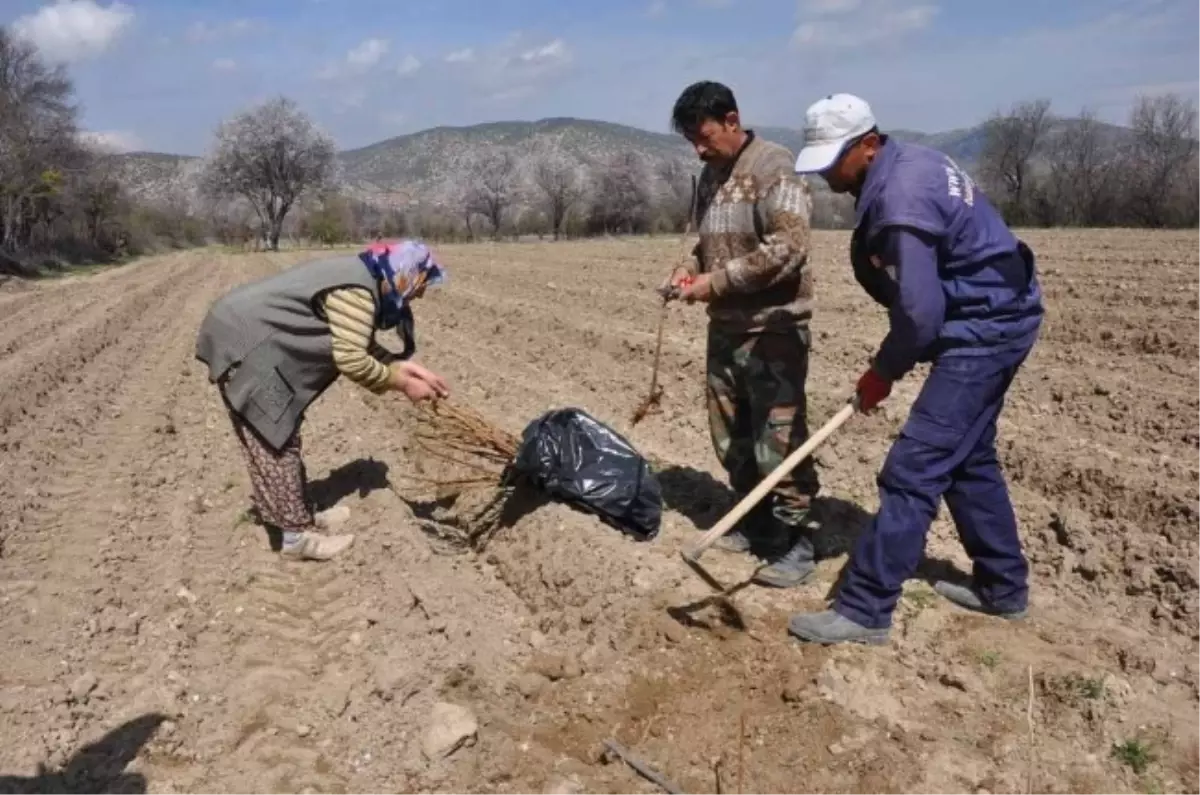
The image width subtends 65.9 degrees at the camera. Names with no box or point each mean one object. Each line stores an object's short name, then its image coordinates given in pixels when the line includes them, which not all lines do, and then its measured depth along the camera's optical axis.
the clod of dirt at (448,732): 3.02
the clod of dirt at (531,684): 3.40
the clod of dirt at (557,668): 3.49
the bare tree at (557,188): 58.16
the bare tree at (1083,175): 41.00
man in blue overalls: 3.03
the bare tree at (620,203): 56.29
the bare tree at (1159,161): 38.91
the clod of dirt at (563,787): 2.84
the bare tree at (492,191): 63.25
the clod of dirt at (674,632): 3.59
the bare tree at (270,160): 52.00
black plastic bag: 4.55
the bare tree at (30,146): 33.12
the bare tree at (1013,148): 53.88
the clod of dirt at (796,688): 3.20
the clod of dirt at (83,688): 3.34
